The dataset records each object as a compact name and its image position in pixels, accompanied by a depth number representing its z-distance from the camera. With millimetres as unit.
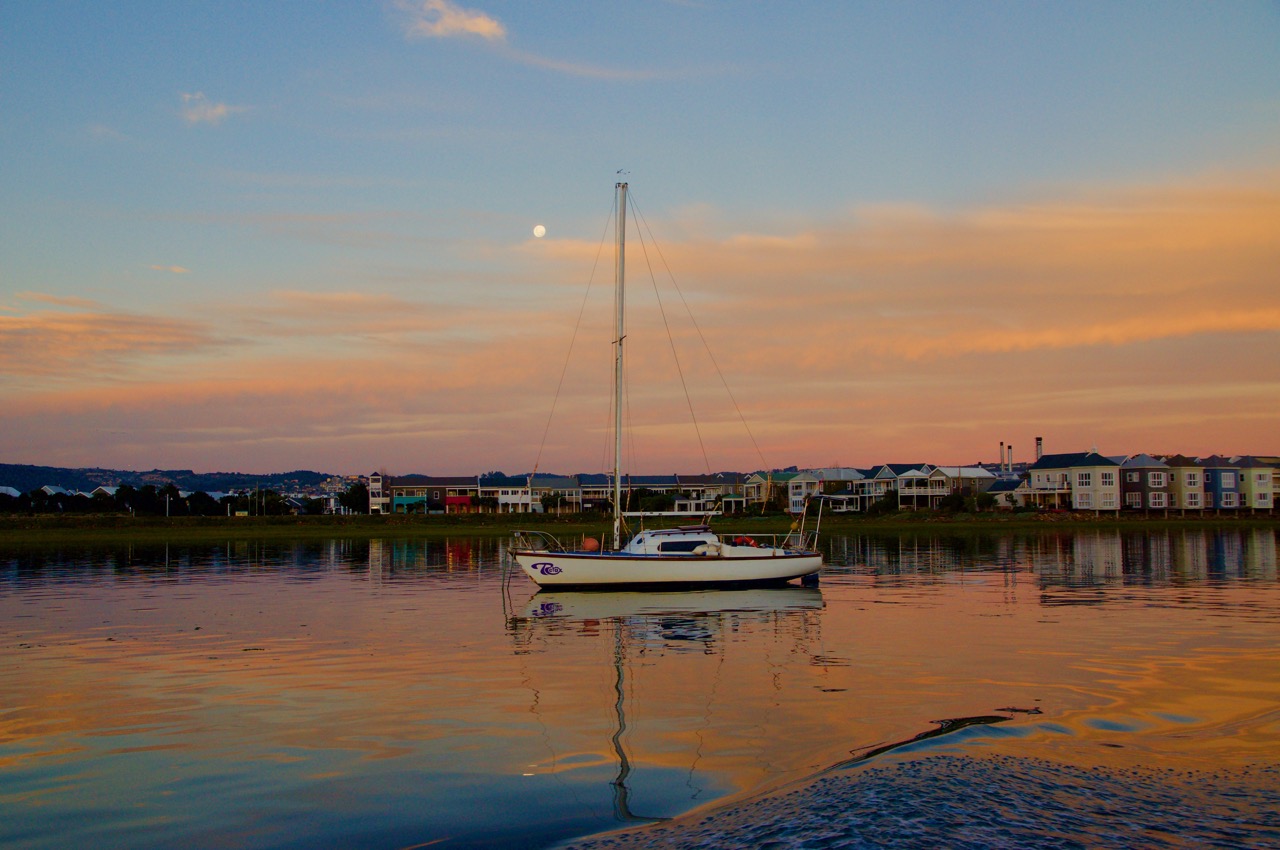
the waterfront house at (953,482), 155750
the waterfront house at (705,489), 176375
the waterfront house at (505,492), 166050
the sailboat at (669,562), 39781
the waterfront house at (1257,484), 150875
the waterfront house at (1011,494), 148250
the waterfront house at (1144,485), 142625
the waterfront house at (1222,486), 148475
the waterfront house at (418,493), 175750
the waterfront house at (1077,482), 140625
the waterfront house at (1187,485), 146000
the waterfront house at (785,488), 175838
